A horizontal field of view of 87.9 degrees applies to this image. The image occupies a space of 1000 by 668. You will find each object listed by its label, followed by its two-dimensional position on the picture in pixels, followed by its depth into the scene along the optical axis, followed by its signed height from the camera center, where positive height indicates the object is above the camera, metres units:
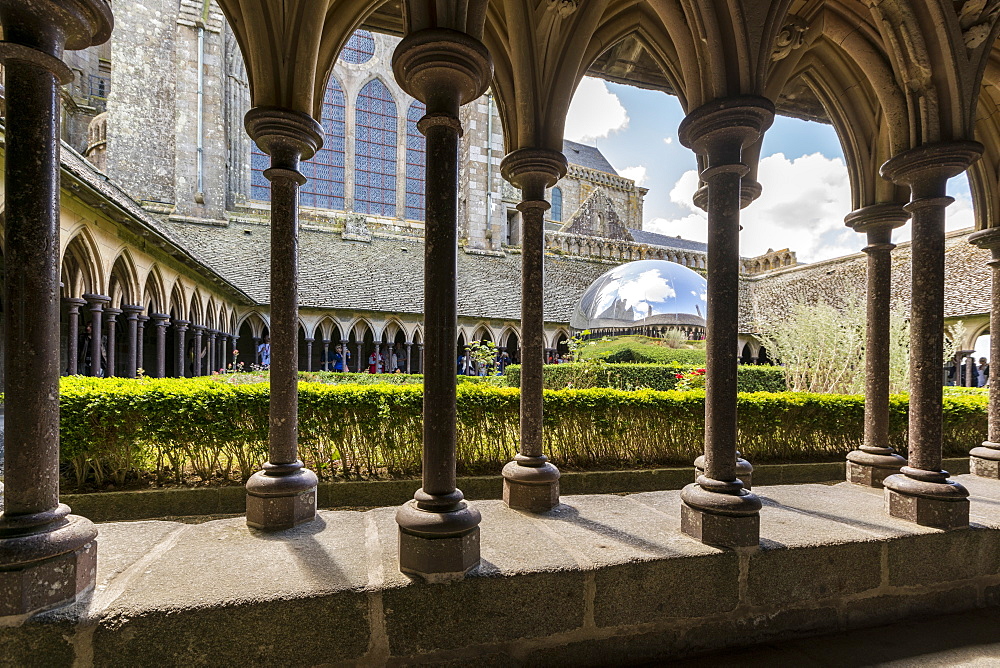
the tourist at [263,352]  16.72 -0.77
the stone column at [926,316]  2.99 +0.10
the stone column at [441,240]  2.24 +0.40
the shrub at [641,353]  11.89 -0.52
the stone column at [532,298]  3.25 +0.21
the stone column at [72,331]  8.79 -0.06
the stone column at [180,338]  12.73 -0.24
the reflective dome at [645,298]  15.20 +1.00
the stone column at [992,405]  4.33 -0.63
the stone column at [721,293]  2.59 +0.20
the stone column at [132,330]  10.30 -0.04
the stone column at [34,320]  1.84 +0.03
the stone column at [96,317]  8.93 +0.20
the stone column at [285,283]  2.96 +0.27
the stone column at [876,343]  3.83 -0.09
